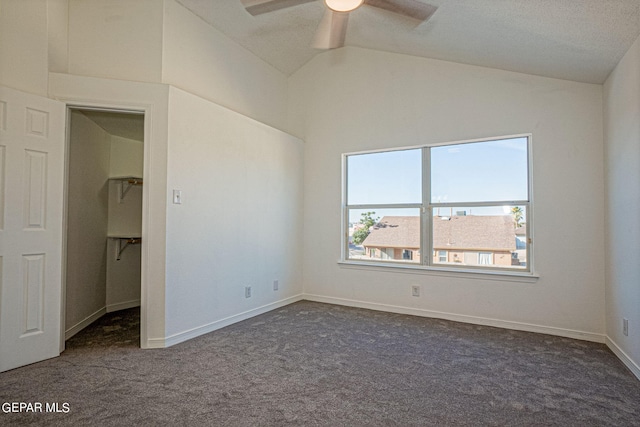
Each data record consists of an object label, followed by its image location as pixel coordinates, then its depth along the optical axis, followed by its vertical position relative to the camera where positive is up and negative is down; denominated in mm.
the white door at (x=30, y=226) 2520 -59
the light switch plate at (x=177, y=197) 3143 +197
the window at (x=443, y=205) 3748 +179
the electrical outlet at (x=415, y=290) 4180 -840
